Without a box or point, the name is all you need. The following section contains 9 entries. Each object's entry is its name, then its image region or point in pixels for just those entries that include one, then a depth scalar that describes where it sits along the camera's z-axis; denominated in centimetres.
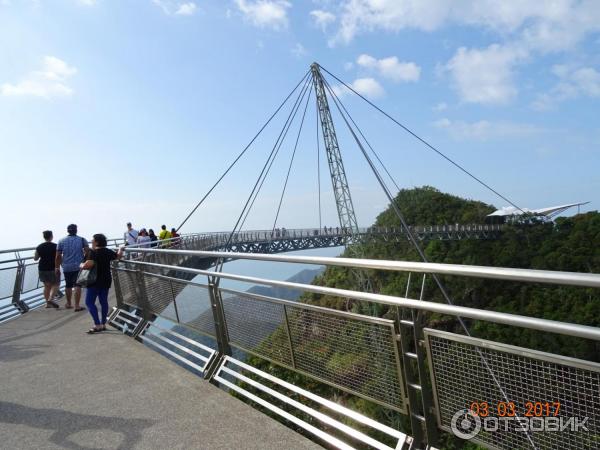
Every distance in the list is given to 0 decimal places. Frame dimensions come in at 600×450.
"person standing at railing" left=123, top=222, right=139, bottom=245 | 1639
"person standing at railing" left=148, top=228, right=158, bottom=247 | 2179
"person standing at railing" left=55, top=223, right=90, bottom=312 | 812
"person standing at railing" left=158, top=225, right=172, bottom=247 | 2138
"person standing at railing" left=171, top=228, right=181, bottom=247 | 2155
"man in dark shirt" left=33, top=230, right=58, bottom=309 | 844
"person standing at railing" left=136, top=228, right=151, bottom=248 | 1808
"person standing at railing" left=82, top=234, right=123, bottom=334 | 591
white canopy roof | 10006
